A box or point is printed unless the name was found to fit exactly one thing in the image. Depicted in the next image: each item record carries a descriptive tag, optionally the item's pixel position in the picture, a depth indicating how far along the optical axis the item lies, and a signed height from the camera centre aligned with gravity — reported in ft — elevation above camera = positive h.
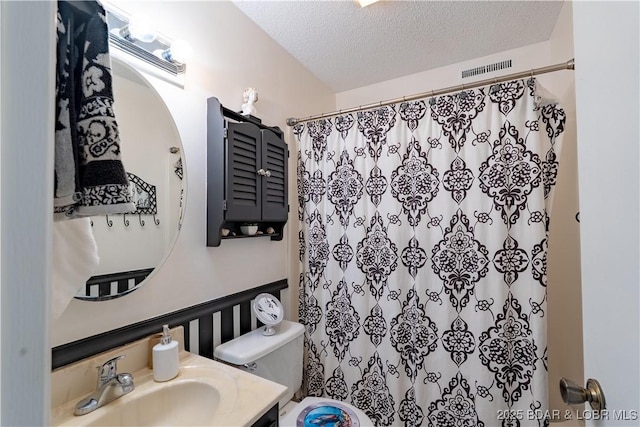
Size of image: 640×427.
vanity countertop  2.46 -1.76
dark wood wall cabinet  3.91 +0.70
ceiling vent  5.83 +3.25
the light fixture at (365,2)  4.33 +3.43
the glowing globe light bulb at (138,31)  3.03 +2.15
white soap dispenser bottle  2.96 -1.53
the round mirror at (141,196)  2.89 +0.29
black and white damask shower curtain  3.95 -0.64
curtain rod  3.77 +2.04
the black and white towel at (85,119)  1.54 +0.60
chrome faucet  2.50 -1.62
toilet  3.83 -2.27
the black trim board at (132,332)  2.64 -1.27
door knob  1.72 -1.17
